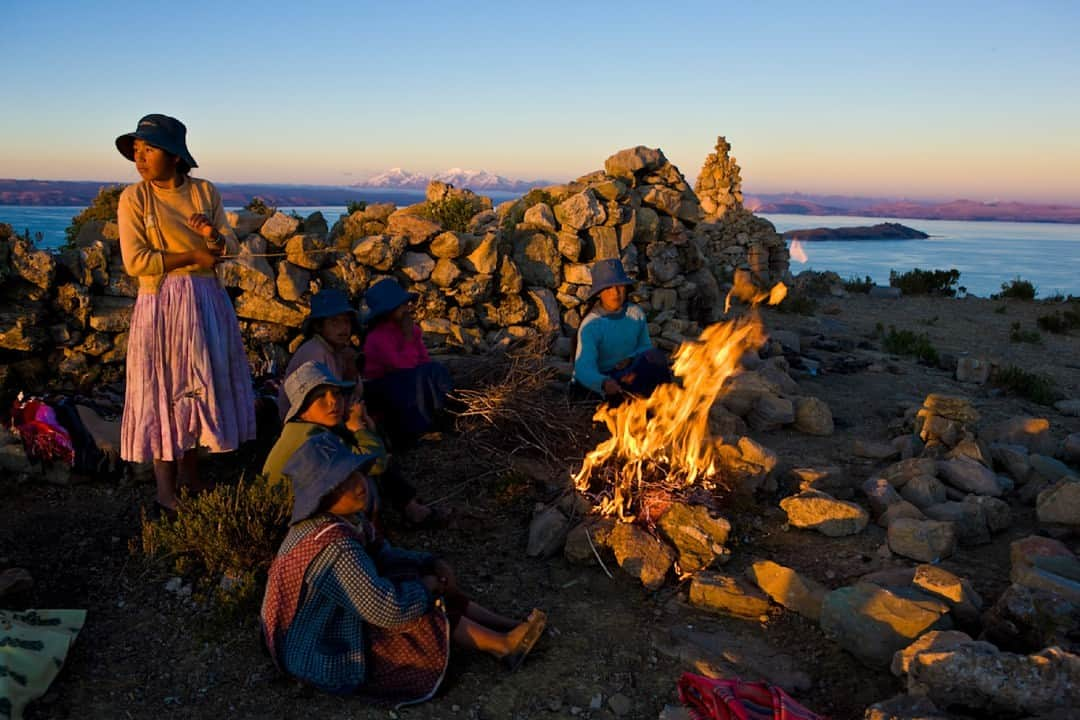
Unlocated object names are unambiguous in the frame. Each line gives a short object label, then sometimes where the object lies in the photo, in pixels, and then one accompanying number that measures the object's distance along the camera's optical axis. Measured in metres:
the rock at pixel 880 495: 5.07
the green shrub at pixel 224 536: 4.28
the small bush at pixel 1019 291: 17.19
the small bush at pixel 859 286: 18.86
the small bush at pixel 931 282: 18.56
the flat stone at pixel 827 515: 4.86
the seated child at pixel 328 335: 5.32
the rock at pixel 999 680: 2.84
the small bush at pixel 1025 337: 12.66
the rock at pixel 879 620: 3.62
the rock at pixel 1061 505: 4.70
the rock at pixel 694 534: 4.60
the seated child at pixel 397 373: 6.05
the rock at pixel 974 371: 9.38
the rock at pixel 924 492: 5.14
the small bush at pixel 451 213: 8.76
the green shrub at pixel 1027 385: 8.52
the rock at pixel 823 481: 5.50
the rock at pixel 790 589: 4.05
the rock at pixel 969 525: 4.78
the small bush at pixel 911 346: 10.68
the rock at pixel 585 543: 4.70
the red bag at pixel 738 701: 2.87
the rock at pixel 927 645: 3.20
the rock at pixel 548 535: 4.78
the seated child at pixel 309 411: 4.14
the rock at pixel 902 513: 4.81
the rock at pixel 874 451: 6.20
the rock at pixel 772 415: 7.03
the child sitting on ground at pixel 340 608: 3.41
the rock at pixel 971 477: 5.31
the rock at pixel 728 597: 4.14
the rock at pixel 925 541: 4.50
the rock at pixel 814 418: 7.01
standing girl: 4.62
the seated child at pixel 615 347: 6.37
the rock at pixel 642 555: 4.46
